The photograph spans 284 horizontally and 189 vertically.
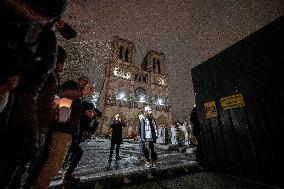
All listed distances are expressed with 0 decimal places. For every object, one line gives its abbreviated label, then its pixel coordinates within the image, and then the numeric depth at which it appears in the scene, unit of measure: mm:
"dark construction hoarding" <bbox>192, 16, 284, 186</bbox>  2777
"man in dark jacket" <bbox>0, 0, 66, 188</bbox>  995
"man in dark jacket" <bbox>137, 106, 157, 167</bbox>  5545
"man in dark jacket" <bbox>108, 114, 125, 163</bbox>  6656
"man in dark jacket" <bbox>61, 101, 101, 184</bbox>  3230
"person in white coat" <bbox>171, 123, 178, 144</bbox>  15231
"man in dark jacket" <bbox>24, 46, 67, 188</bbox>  1478
